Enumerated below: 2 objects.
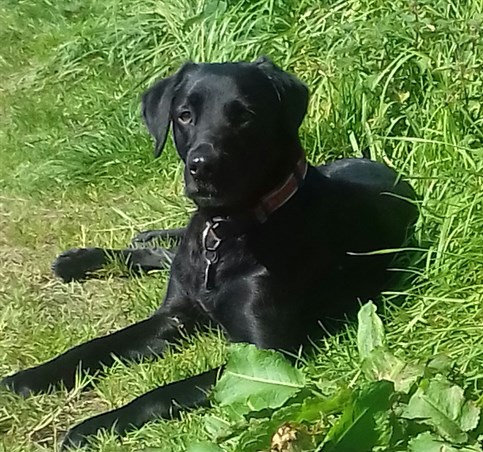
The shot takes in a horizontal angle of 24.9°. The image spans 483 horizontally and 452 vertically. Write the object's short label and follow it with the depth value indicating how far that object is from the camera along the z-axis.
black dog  3.11
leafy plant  2.09
